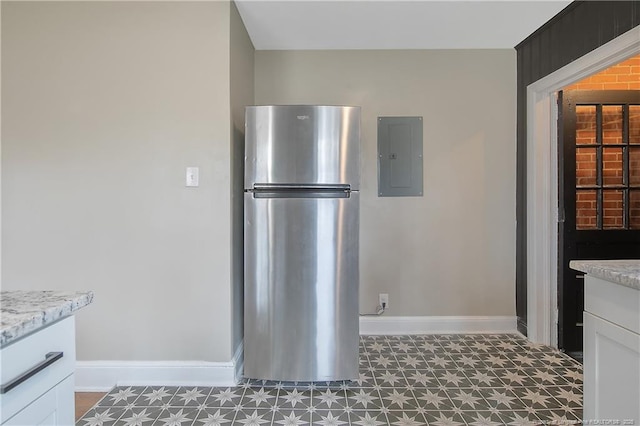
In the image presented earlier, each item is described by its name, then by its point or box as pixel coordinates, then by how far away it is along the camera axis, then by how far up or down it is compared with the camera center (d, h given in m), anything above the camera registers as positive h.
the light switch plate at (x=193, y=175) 2.04 +0.19
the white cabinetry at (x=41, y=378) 0.71 -0.37
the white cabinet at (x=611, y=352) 1.04 -0.46
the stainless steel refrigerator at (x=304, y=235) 1.97 -0.14
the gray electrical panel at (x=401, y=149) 2.80 +0.47
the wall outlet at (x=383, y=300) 2.81 -0.72
